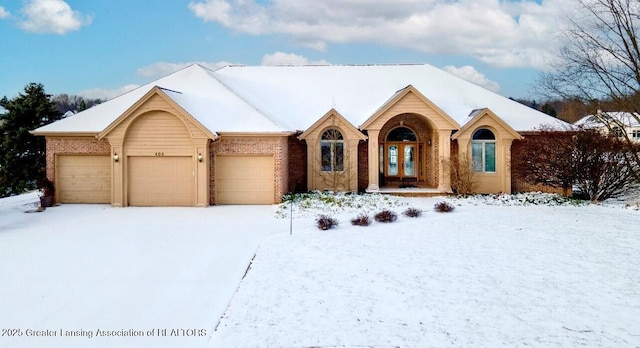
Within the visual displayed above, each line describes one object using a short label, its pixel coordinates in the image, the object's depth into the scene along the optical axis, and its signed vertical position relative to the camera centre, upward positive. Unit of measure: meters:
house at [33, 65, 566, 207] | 16.98 +1.44
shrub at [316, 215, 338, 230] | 12.15 -1.37
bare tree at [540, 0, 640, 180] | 17.94 +4.09
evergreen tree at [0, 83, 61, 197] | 24.61 +1.91
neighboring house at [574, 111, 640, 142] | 18.28 +2.00
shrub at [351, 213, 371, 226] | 12.66 -1.38
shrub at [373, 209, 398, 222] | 13.21 -1.32
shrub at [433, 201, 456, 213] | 14.67 -1.19
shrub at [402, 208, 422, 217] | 13.90 -1.27
